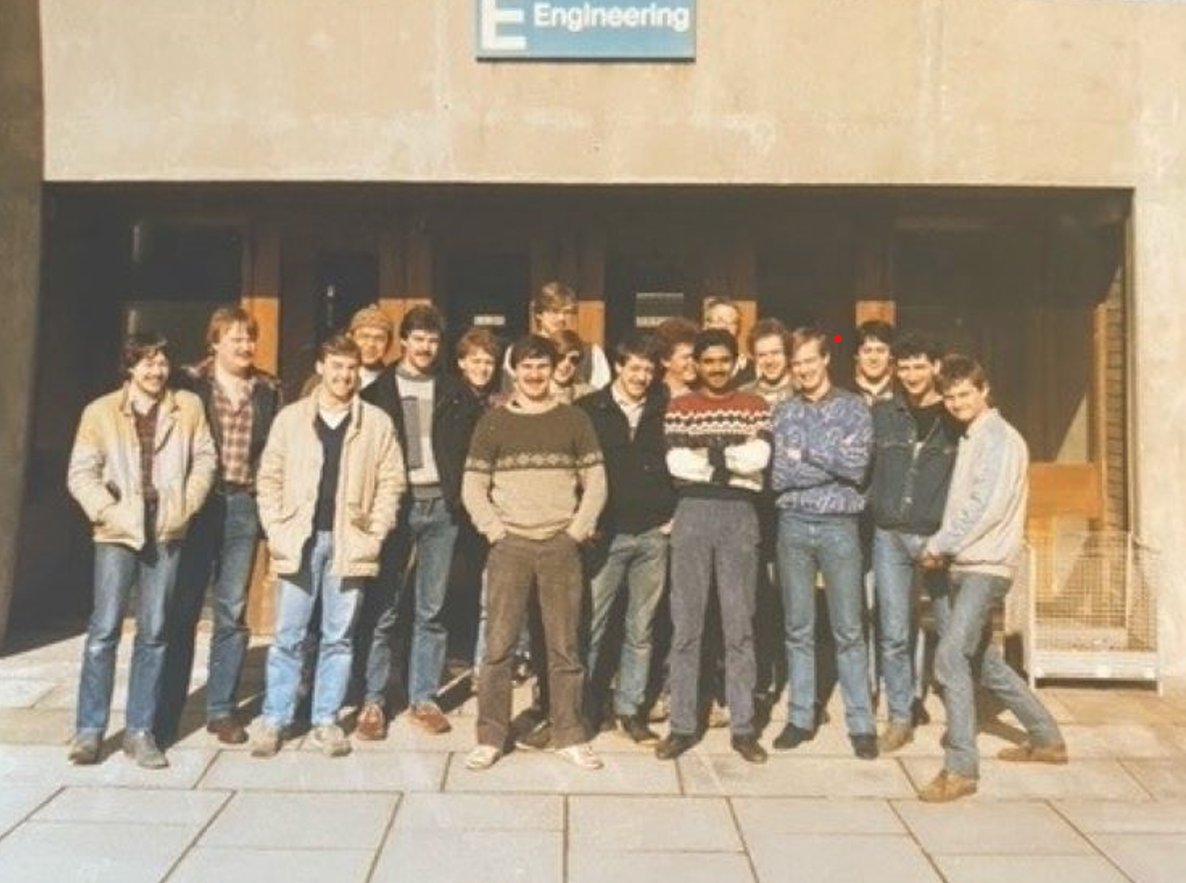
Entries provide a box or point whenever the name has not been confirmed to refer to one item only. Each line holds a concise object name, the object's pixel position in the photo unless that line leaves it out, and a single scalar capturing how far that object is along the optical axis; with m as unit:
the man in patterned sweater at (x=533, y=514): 5.08
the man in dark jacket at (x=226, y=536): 5.34
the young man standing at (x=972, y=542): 4.85
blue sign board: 6.79
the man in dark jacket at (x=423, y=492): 5.50
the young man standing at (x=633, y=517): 5.32
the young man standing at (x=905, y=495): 5.29
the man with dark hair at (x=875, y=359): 5.64
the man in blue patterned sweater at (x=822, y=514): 5.23
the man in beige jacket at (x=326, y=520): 5.16
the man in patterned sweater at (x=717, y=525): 5.17
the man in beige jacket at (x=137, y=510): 5.00
